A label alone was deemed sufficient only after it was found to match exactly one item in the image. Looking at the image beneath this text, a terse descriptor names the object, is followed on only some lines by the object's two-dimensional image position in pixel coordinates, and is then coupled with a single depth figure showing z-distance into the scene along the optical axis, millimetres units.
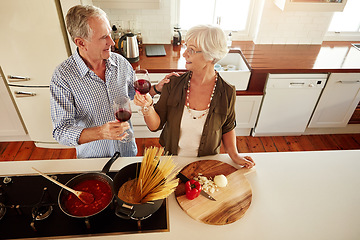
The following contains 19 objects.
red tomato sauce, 1134
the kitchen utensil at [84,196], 1129
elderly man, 1431
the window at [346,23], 3416
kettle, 2670
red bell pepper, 1273
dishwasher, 2895
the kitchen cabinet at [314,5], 2760
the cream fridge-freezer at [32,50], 2250
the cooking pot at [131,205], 1008
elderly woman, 1611
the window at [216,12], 3238
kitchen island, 1207
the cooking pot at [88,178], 1142
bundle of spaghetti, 1099
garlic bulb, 1361
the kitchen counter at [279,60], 2818
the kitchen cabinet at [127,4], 2537
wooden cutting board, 1234
